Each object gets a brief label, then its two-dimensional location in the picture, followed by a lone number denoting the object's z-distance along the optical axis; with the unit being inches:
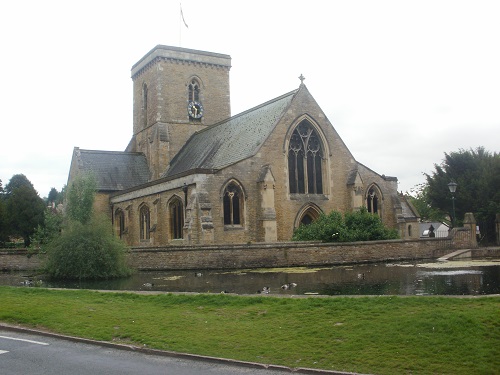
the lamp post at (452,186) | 1436.8
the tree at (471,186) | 1771.7
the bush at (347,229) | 1315.2
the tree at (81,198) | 1564.0
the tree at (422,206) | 3228.3
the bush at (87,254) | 1039.0
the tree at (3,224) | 2386.8
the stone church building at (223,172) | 1465.3
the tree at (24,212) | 2630.4
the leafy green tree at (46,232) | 1350.9
